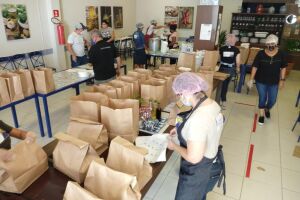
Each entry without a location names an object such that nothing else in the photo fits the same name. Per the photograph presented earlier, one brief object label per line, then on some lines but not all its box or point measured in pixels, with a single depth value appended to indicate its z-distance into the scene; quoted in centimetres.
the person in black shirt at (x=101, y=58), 395
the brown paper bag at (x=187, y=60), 365
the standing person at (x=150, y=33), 819
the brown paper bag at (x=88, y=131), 164
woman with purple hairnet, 145
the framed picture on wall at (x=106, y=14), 885
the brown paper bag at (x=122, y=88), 216
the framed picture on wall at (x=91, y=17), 816
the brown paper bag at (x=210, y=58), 408
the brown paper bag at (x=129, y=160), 135
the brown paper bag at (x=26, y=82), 310
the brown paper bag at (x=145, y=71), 271
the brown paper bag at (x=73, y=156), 136
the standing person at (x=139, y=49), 645
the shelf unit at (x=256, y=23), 835
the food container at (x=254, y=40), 870
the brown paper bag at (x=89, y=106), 184
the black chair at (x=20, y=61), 624
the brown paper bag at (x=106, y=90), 211
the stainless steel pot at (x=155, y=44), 671
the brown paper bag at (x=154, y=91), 229
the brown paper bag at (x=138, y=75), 257
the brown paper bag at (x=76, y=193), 110
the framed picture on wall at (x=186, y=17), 980
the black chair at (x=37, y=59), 662
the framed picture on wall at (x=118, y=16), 959
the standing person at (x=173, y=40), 735
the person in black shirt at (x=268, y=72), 380
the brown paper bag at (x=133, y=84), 233
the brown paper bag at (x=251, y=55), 594
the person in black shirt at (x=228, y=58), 471
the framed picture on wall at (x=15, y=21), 579
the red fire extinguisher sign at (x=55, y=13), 673
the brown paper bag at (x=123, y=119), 174
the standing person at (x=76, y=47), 591
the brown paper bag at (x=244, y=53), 595
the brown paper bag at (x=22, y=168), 128
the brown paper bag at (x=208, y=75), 287
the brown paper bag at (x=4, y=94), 286
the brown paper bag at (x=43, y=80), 318
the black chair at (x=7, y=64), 594
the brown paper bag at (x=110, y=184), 116
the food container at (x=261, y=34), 848
